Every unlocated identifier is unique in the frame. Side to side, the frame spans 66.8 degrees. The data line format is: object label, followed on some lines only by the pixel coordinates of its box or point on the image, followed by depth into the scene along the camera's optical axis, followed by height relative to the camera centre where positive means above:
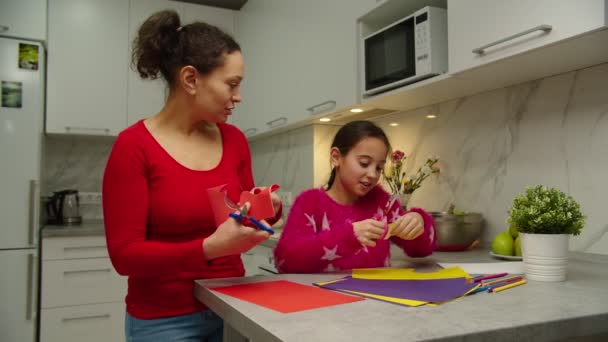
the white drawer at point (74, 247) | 2.57 -0.29
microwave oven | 1.52 +0.51
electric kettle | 2.96 -0.08
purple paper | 0.82 -0.18
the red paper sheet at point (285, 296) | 0.78 -0.19
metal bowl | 1.60 -0.13
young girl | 1.11 -0.07
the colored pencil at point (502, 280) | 0.95 -0.18
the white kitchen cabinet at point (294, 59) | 1.98 +0.70
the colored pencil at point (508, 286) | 0.89 -0.18
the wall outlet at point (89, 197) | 3.22 -0.01
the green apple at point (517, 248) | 1.37 -0.16
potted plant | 0.99 -0.08
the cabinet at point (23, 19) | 2.60 +1.02
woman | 0.86 +0.02
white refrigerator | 2.48 +0.05
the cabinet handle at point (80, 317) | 2.57 -0.69
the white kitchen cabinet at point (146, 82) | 3.06 +0.79
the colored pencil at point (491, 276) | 0.99 -0.18
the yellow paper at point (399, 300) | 0.77 -0.18
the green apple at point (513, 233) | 1.41 -0.12
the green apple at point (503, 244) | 1.38 -0.15
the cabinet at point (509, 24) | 1.05 +0.43
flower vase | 1.91 -0.02
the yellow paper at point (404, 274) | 1.01 -0.18
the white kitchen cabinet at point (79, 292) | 2.54 -0.55
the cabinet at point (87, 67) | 2.85 +0.82
